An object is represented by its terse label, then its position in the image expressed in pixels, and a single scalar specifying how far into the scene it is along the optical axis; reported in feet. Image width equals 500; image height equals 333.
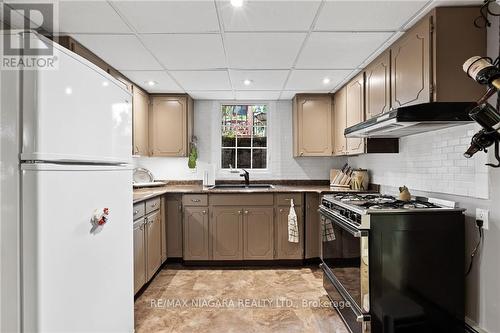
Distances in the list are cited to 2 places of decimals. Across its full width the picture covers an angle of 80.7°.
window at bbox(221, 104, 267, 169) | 14.03
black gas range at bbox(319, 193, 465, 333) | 5.98
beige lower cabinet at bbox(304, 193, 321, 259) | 11.43
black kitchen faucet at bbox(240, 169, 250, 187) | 13.08
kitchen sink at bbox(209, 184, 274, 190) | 13.03
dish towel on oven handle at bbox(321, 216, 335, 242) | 8.32
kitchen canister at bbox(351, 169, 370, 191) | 11.30
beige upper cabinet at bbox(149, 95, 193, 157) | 12.57
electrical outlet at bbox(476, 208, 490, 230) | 5.75
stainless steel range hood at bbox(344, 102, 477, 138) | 5.68
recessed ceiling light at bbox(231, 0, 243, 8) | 5.62
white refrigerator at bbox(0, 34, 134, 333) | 3.38
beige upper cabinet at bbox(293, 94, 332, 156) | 12.60
